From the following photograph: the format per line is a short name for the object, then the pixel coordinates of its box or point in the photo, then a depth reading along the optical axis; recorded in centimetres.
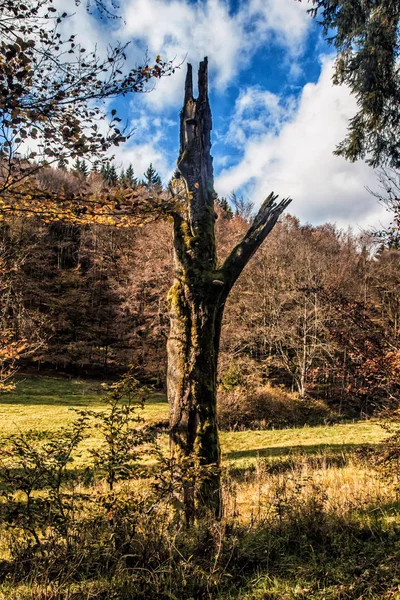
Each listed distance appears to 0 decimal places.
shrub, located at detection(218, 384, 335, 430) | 1497
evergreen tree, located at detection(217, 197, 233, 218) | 3521
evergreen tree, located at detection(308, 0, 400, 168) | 646
